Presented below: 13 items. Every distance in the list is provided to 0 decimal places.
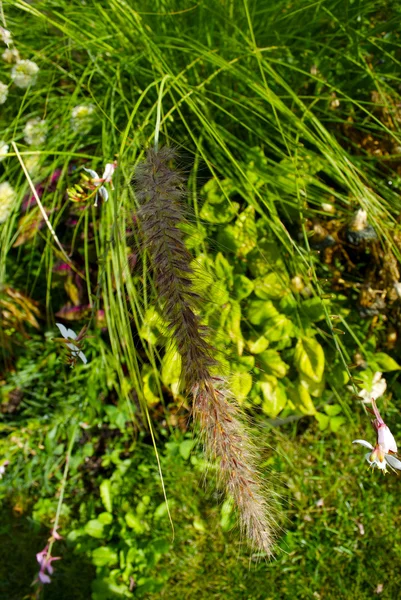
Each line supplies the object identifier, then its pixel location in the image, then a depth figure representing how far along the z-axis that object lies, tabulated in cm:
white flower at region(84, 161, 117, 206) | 37
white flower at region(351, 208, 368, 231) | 49
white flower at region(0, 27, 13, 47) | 47
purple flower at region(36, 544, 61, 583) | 48
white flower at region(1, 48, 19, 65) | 53
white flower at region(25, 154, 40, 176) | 55
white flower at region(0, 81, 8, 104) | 51
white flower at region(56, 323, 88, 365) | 33
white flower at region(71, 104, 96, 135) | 53
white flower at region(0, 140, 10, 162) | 48
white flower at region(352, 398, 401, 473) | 30
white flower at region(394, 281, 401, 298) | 48
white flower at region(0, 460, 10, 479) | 57
